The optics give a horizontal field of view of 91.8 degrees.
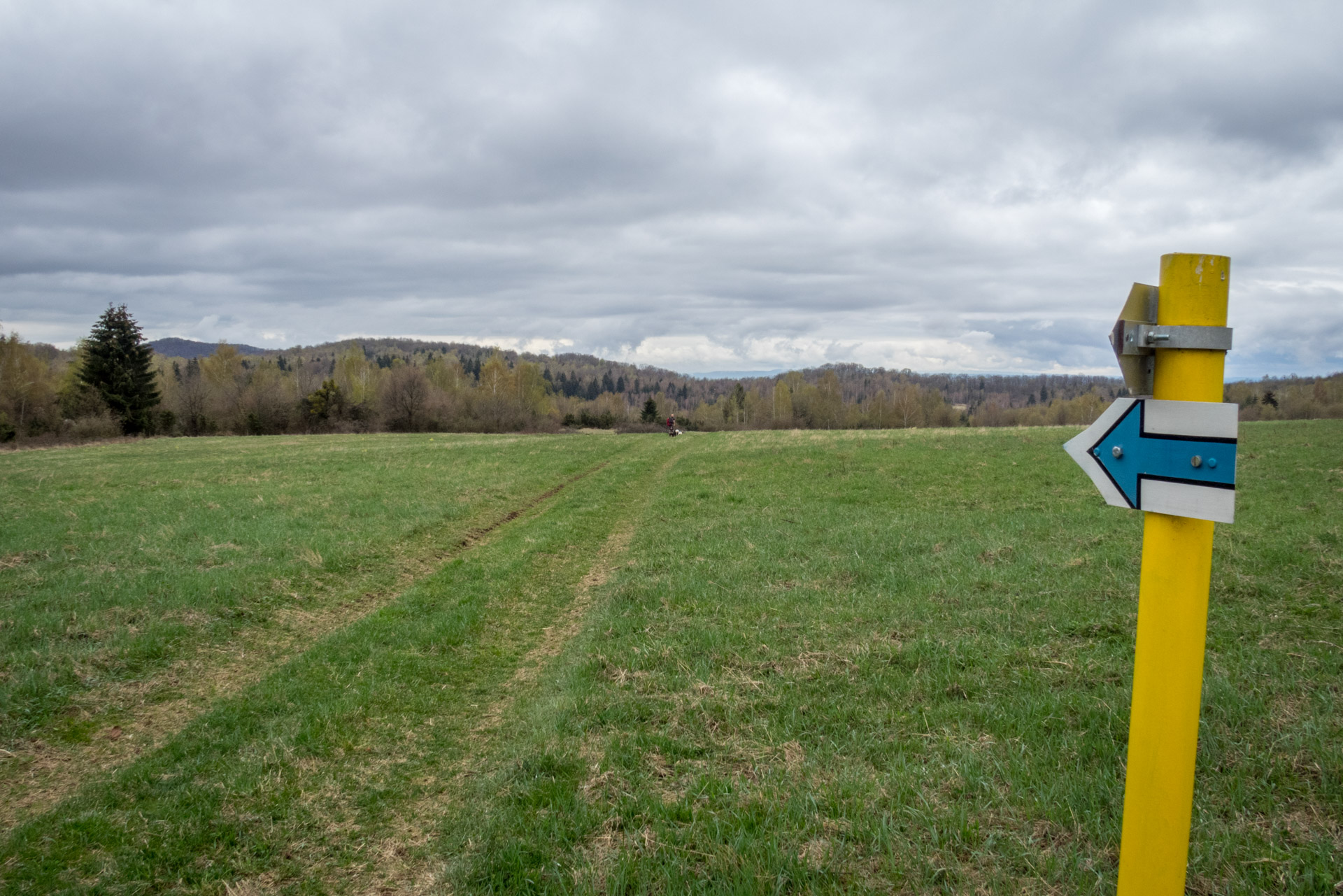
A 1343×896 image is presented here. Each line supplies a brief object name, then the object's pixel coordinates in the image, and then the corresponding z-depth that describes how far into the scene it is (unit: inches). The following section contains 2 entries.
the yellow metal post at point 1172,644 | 109.5
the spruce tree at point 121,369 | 2632.9
